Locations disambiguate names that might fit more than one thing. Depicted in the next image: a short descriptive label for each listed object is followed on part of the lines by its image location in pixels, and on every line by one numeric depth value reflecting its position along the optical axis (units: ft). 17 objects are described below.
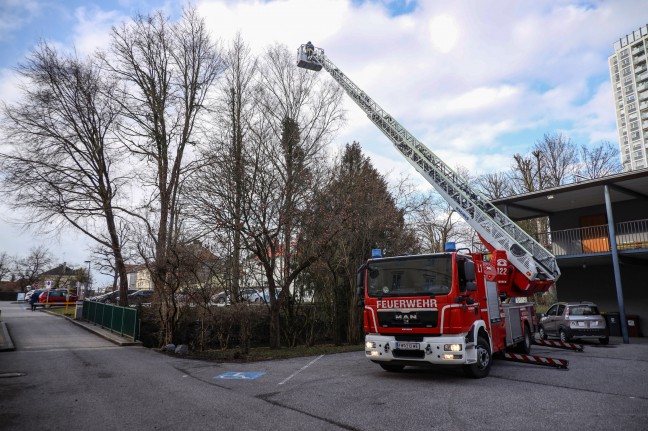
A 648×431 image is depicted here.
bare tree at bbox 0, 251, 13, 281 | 260.21
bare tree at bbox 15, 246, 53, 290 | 252.83
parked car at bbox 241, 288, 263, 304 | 50.18
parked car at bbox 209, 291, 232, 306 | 45.95
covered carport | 57.67
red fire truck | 26.89
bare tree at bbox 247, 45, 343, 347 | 47.32
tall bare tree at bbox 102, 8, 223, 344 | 70.31
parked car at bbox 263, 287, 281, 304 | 52.37
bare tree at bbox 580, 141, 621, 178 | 111.24
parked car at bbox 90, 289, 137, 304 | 106.01
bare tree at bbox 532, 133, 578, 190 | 114.52
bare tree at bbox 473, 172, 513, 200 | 120.57
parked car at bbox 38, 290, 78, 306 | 124.16
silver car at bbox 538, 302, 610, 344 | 51.75
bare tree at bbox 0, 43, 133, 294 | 66.85
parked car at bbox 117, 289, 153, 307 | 62.49
